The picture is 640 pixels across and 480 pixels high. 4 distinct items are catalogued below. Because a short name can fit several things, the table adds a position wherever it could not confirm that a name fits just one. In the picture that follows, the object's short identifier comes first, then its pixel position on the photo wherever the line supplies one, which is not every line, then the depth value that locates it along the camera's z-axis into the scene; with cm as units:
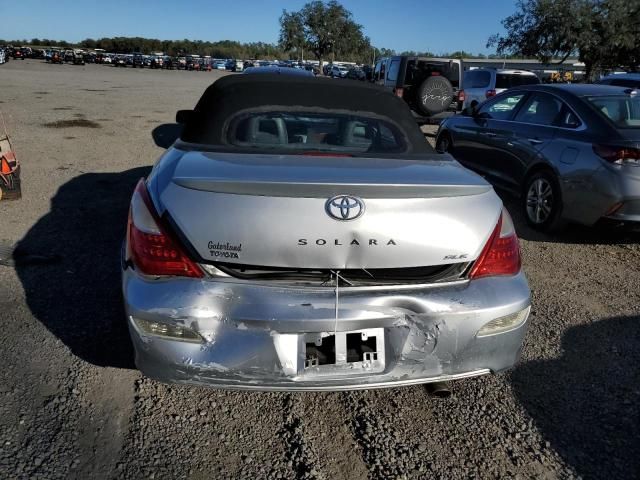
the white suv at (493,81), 1465
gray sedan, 468
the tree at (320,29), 5950
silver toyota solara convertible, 209
